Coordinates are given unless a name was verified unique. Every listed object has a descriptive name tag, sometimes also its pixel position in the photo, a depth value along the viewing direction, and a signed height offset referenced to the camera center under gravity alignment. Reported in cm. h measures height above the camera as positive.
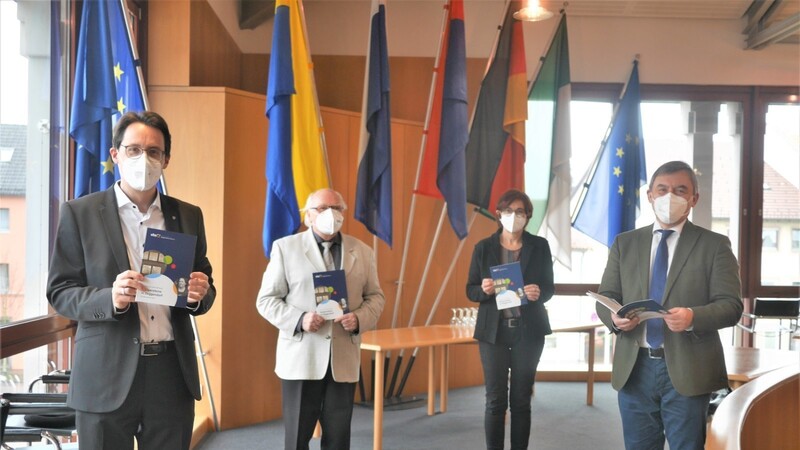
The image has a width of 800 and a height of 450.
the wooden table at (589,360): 651 -127
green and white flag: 674 +66
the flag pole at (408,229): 600 -12
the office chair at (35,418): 291 -87
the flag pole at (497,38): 625 +152
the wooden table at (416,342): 476 -92
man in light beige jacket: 340 -53
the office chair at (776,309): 714 -83
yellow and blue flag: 497 +56
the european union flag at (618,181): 705 +38
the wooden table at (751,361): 404 -84
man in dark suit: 214 -32
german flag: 620 +77
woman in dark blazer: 403 -57
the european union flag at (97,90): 380 +62
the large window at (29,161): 354 +23
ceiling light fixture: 553 +155
